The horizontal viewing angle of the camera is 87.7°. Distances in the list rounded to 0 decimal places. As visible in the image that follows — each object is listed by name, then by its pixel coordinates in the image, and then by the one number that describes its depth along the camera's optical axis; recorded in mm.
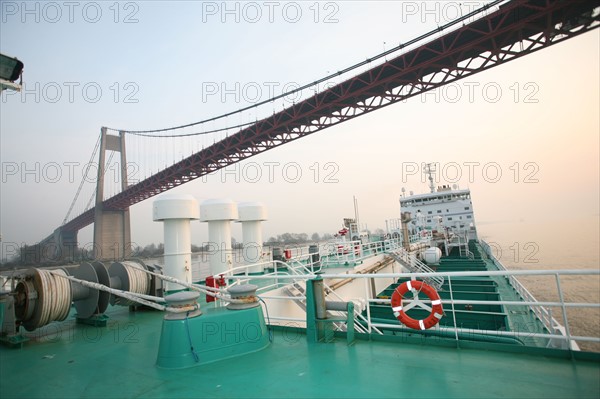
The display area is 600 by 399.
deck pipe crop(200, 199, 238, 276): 11055
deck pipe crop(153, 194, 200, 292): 8953
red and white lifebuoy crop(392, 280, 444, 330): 4141
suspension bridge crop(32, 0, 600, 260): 16250
